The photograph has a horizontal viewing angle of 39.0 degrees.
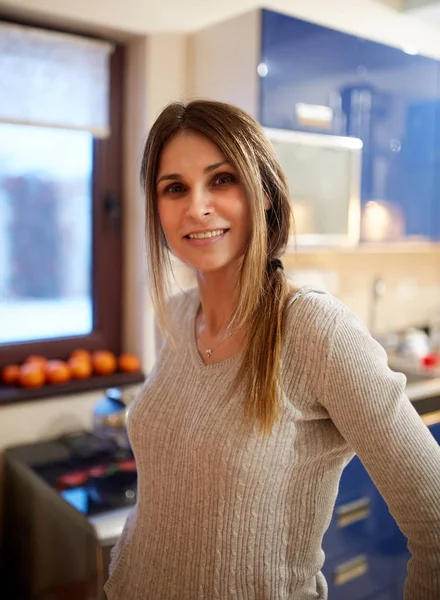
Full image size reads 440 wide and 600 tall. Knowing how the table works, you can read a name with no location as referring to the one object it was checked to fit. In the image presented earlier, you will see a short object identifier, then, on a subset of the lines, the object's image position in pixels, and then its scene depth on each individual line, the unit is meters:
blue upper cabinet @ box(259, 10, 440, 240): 2.00
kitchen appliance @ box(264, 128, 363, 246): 2.07
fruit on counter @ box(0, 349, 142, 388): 2.00
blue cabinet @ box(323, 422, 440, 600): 1.98
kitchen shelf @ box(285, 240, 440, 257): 2.21
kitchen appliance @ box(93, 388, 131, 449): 1.89
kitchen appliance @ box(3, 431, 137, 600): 1.46
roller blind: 1.89
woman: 0.88
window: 2.05
